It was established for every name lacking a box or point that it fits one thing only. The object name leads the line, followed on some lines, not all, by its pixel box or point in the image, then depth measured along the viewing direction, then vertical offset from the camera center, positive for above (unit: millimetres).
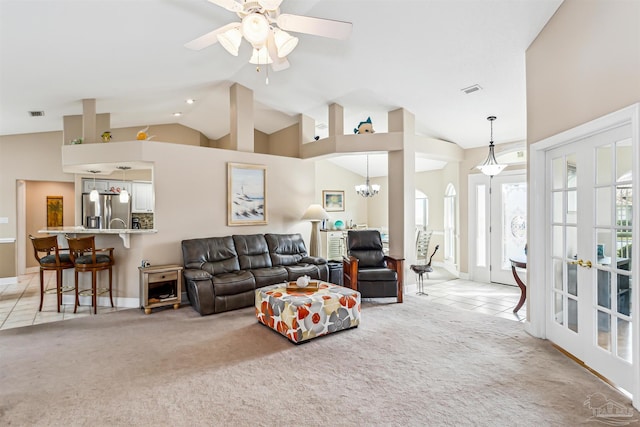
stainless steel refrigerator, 6879 +118
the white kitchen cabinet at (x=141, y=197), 7516 +424
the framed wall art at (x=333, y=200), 9195 +400
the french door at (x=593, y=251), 2479 -325
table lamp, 6215 -133
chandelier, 8273 +626
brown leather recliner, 4910 -866
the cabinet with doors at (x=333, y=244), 8523 -790
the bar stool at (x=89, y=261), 4363 -619
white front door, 5707 -166
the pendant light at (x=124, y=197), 5501 +307
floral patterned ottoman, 3387 -1040
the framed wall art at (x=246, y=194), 5590 +359
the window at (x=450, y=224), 7445 -244
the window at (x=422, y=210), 8531 +100
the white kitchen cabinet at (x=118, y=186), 7191 +648
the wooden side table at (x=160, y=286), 4410 -1024
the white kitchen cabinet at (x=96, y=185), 6914 +646
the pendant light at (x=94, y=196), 5382 +319
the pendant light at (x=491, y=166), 4719 +677
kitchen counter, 4656 -234
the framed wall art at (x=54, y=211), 7656 +107
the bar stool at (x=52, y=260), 4367 -604
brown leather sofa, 4391 -799
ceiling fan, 2424 +1459
